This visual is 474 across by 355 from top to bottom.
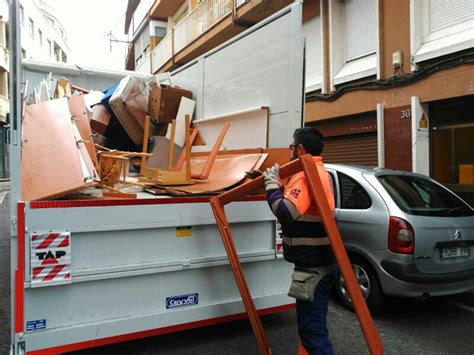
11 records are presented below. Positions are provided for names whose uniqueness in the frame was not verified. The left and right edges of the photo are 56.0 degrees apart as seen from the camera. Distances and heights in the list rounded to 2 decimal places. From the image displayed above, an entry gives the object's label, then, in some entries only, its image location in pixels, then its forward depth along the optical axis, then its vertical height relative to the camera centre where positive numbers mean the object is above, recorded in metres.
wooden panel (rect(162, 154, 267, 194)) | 3.62 +0.04
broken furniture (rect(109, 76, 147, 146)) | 5.06 +0.72
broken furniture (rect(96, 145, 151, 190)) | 3.59 +0.08
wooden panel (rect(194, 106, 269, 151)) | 4.19 +0.48
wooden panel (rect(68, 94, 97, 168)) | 3.65 +0.49
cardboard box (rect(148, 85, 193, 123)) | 5.03 +0.85
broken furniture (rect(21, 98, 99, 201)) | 2.93 +0.15
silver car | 4.19 -0.60
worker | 2.66 -0.46
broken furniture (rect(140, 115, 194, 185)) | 3.83 +0.00
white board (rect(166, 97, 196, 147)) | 5.19 +0.65
